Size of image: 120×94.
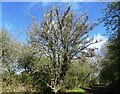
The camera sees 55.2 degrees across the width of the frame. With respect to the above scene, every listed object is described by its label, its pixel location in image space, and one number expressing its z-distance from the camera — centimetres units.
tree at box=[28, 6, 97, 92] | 753
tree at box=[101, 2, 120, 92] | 589
